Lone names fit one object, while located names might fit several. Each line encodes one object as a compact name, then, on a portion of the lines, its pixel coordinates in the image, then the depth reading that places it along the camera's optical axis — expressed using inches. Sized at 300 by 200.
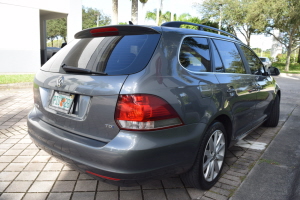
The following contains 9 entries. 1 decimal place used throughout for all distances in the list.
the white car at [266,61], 954.8
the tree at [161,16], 1341.0
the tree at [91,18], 2092.0
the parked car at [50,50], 781.1
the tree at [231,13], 1237.1
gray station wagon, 83.5
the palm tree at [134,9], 593.9
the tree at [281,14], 923.4
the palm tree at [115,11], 580.8
